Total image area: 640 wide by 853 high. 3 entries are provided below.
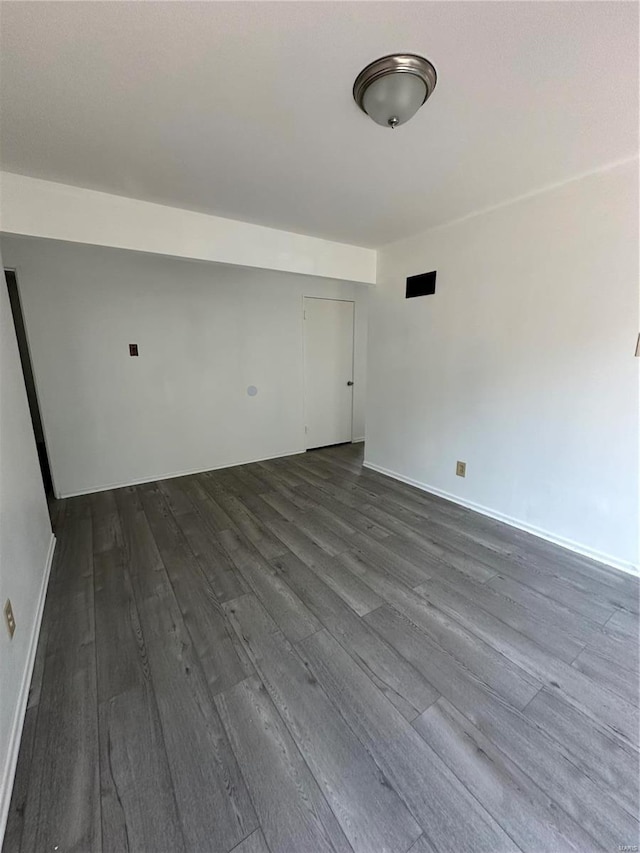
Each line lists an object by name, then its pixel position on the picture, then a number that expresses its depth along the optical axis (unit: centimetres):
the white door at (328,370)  457
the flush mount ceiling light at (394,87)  123
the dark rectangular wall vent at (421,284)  310
